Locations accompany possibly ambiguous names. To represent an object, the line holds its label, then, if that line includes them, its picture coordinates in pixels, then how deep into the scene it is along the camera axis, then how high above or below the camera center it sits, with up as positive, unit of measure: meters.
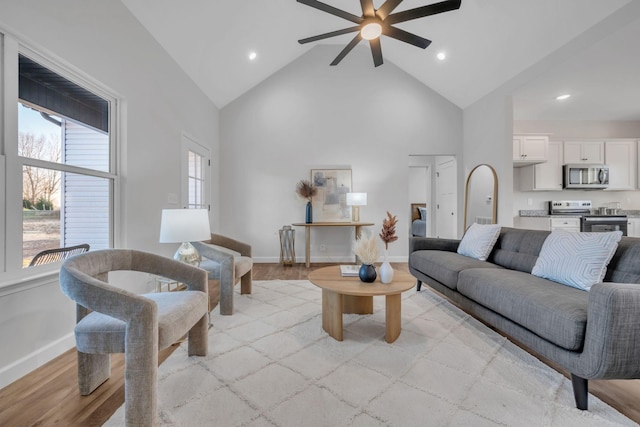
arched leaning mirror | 4.22 +0.27
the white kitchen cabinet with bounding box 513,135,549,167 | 4.52 +1.09
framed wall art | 4.96 +0.33
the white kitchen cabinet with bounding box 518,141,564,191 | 4.65 +0.70
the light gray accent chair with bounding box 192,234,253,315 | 2.51 -0.54
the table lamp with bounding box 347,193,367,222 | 4.48 +0.23
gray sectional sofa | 1.22 -0.53
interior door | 5.27 +0.30
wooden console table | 4.53 -0.20
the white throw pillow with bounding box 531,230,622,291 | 1.75 -0.31
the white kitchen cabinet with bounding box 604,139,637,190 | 4.71 +0.86
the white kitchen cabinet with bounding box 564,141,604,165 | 4.69 +1.05
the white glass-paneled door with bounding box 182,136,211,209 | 3.72 +0.58
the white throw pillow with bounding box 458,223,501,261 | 2.84 -0.30
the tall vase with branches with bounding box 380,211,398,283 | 2.10 -0.20
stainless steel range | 4.21 -0.14
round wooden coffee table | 1.95 -0.59
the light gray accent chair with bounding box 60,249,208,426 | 1.17 -0.54
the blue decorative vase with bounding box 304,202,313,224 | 4.70 -0.03
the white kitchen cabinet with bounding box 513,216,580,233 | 4.32 -0.15
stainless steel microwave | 4.59 +0.61
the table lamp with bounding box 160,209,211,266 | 2.13 -0.10
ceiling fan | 2.27 +1.74
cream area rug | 1.27 -0.94
